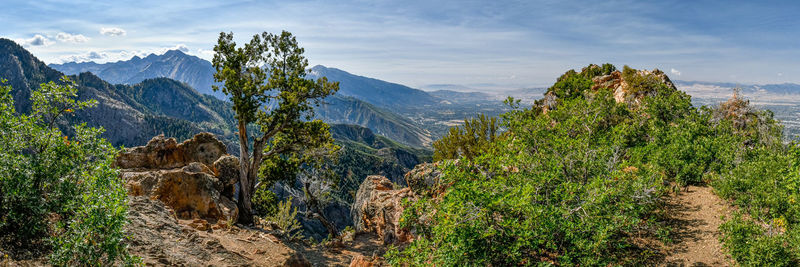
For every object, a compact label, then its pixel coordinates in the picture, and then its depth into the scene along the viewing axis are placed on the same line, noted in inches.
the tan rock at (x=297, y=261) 629.9
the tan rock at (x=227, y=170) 948.6
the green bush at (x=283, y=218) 1035.8
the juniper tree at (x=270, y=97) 815.1
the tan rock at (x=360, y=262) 625.7
